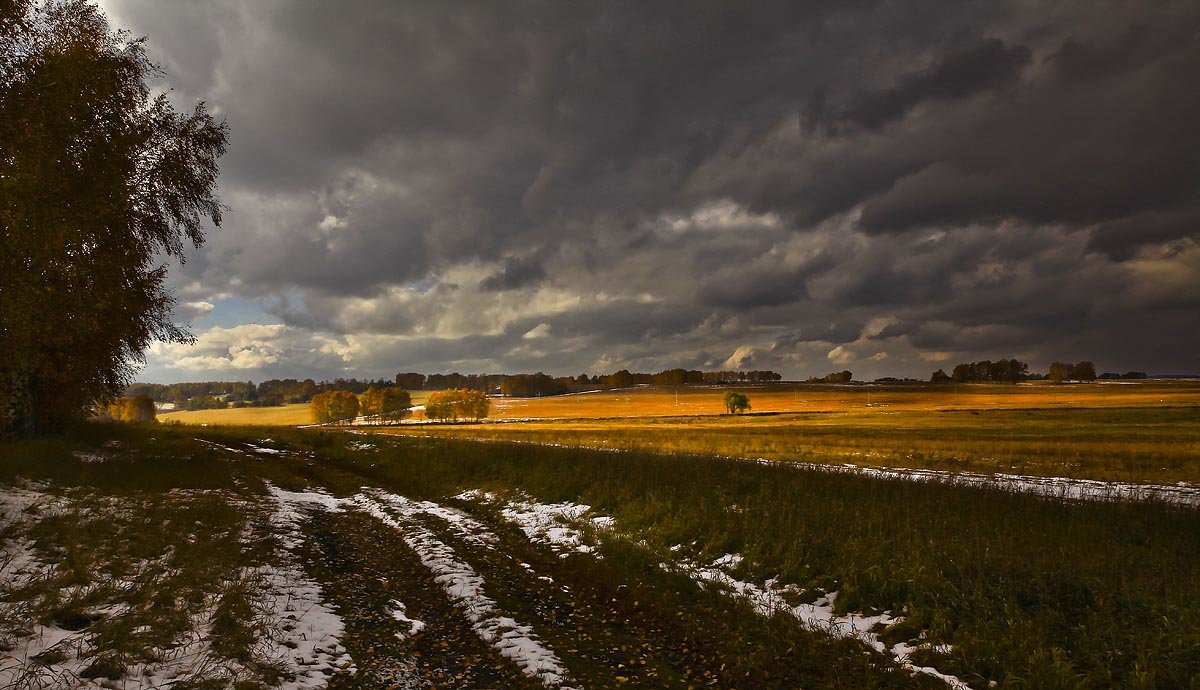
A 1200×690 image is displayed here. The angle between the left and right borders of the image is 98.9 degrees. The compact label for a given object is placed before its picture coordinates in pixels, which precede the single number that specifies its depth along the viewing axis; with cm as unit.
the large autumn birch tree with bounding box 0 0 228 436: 1054
